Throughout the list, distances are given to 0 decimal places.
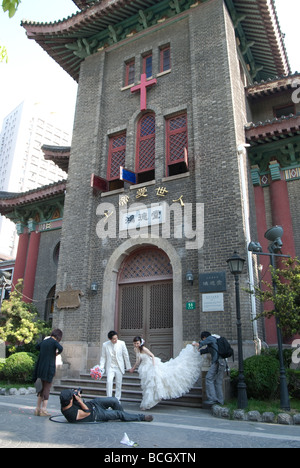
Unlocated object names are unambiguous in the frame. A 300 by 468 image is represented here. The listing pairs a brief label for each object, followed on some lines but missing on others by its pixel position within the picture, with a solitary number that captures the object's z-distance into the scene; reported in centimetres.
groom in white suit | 755
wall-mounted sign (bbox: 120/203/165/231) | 1097
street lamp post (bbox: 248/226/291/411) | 662
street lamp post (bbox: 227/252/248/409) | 679
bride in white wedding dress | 730
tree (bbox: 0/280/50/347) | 1177
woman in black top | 648
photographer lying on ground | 552
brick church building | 990
